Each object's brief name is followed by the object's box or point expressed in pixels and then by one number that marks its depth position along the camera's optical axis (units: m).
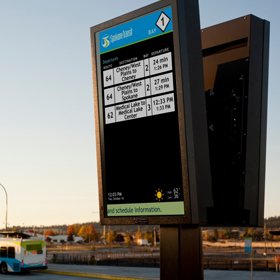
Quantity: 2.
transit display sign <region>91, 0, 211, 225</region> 5.54
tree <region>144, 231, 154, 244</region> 189.25
